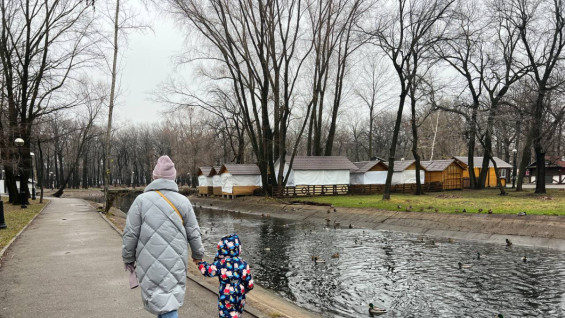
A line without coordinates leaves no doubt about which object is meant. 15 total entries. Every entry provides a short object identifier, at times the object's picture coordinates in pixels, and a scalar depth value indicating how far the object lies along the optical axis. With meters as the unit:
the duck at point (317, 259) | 12.69
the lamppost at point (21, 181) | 24.09
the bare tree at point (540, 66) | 26.88
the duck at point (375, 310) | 7.90
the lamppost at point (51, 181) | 87.16
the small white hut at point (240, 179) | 42.28
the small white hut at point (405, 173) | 43.19
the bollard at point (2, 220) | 15.47
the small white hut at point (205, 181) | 50.41
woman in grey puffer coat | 4.04
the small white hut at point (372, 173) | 41.84
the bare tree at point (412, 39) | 24.66
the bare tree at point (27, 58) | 24.97
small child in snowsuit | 4.66
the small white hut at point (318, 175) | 38.50
